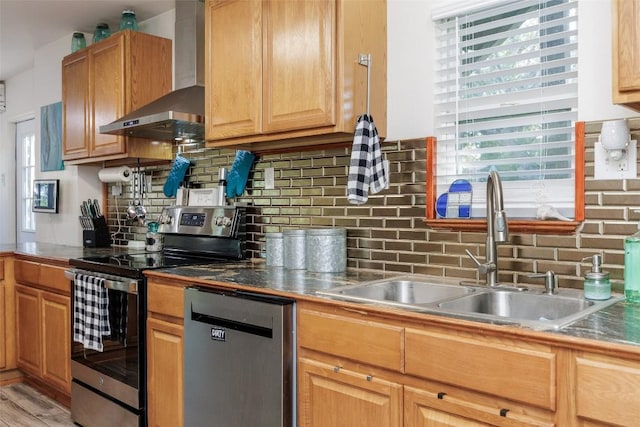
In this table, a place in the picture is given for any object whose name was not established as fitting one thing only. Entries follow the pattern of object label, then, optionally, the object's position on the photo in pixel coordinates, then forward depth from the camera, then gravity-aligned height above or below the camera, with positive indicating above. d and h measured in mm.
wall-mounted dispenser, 1733 +179
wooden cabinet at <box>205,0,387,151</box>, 2221 +612
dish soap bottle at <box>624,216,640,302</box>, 1626 -182
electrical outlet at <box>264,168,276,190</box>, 2934 +160
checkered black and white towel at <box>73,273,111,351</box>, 2682 -519
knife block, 3928 -195
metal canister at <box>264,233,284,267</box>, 2670 -201
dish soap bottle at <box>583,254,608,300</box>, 1652 -235
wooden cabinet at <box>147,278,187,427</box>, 2348 -642
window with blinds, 1976 +415
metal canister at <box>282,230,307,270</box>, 2552 -192
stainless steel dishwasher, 1883 -567
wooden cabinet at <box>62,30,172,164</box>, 3459 +811
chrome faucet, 1852 -71
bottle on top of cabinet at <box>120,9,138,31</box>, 3537 +1235
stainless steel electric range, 2537 -499
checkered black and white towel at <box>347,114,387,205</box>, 2219 +185
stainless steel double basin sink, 1483 -301
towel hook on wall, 2287 +617
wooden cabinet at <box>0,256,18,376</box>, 3689 -732
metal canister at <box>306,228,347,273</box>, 2424 -190
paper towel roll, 3779 +247
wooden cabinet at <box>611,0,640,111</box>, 1480 +432
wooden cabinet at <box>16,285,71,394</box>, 3180 -789
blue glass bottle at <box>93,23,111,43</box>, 3852 +1263
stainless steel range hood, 2896 +621
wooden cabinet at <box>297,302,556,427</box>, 1320 -464
